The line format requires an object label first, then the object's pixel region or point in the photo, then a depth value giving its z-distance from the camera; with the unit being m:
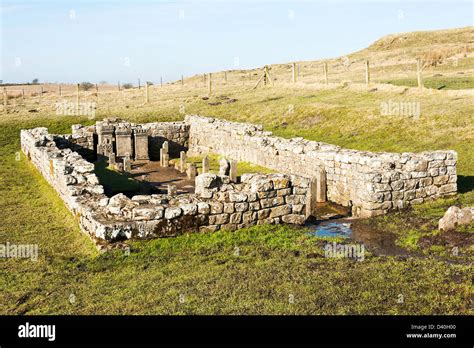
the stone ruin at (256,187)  14.09
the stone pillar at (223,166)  19.70
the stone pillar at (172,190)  20.36
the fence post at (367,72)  41.88
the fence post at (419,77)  38.69
